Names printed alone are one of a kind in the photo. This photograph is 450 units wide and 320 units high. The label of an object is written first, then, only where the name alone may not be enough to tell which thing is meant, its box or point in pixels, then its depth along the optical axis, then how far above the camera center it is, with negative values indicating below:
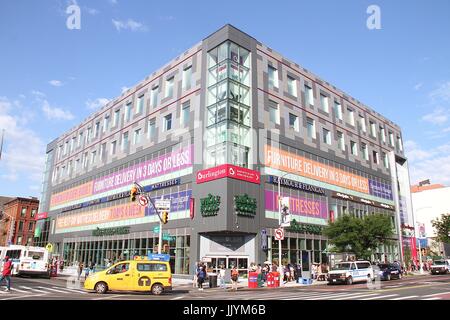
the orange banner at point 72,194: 62.91 +10.33
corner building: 39.25 +11.51
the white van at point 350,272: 30.48 -1.42
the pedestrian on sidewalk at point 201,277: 28.36 -1.67
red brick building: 100.62 +8.45
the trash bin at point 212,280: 29.48 -1.96
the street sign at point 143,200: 32.10 +4.42
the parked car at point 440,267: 47.81 -1.43
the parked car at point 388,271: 36.97 -1.59
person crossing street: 19.81 -0.91
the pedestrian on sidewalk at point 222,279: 29.22 -1.91
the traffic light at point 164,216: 28.75 +2.81
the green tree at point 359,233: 42.41 +2.42
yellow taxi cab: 21.77 -1.37
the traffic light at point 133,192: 28.86 +4.58
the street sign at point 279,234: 32.38 +1.72
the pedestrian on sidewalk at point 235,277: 27.30 -1.59
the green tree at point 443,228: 71.85 +5.03
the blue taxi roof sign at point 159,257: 28.05 -0.22
